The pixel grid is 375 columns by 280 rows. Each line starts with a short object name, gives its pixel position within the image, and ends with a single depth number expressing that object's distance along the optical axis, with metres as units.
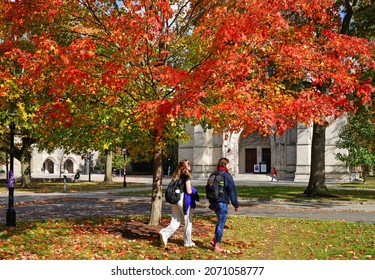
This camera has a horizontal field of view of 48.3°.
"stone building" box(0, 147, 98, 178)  76.31
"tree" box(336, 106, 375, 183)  25.67
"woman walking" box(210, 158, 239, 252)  8.32
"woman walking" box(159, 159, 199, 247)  8.56
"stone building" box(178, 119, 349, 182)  38.94
